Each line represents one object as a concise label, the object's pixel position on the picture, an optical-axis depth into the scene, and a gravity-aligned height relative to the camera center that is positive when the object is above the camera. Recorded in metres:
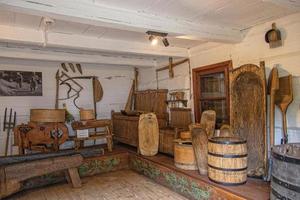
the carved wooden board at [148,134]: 4.61 -0.58
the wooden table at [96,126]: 4.90 -0.45
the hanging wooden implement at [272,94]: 3.12 +0.11
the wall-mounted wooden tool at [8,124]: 5.16 -0.37
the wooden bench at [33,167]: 3.24 -0.92
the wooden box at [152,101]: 5.53 +0.11
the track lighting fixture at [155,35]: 3.09 +0.95
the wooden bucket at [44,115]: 4.46 -0.16
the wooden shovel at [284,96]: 3.07 +0.08
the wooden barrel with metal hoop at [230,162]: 2.96 -0.74
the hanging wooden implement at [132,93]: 6.57 +0.35
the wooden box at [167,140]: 4.37 -0.68
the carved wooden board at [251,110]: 3.25 -0.11
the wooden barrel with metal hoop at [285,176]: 2.07 -0.69
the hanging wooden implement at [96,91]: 6.20 +0.39
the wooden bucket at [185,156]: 3.65 -0.83
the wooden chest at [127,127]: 5.11 -0.50
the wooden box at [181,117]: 4.76 -0.27
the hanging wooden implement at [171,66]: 5.37 +0.89
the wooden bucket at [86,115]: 5.20 -0.20
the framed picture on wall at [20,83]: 5.15 +0.55
